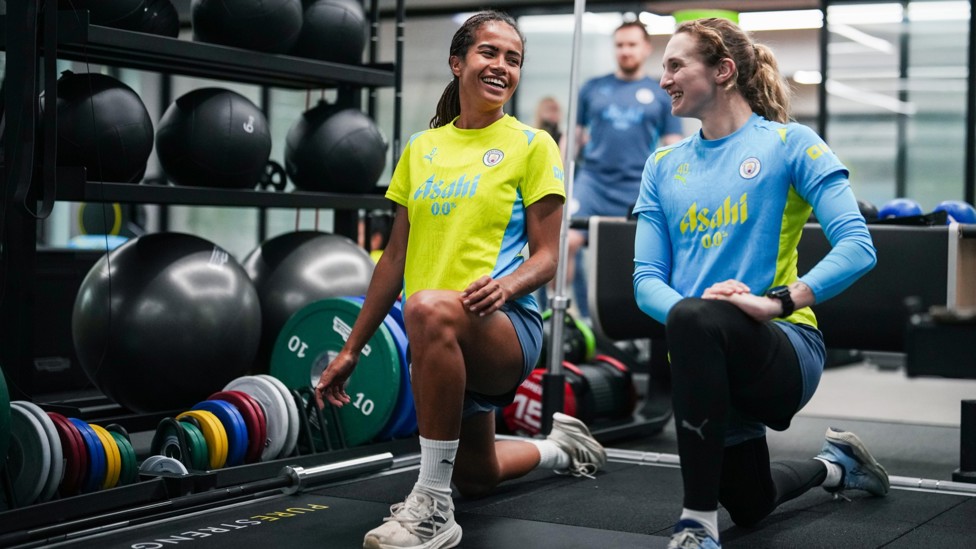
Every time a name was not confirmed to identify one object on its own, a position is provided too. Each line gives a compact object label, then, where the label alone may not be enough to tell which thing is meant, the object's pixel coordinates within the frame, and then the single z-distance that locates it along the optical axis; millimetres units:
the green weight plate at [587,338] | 4883
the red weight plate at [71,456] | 2785
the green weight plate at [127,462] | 2946
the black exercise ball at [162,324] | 3543
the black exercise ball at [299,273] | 4031
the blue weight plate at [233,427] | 3188
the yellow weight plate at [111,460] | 2891
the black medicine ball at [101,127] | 3375
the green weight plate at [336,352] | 3545
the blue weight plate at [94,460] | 2846
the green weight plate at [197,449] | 3082
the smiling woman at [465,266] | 2395
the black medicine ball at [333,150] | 4164
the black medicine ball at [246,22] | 3729
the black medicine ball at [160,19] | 3553
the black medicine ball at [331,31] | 4090
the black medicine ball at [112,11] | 3383
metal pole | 3748
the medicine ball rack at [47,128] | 3145
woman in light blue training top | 2109
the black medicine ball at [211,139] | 3748
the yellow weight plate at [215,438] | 3129
